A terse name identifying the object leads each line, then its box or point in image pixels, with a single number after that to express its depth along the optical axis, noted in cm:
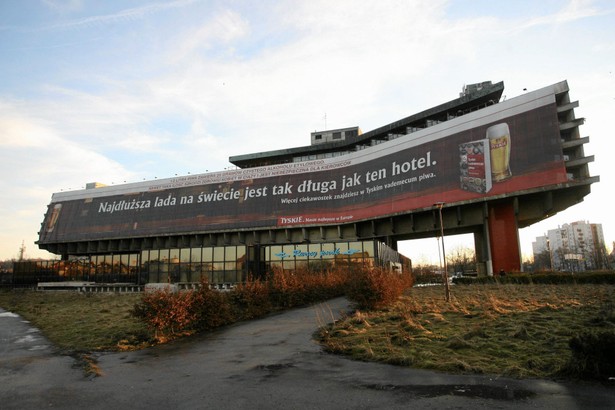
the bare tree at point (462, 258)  11754
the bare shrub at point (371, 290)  1975
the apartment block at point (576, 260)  9250
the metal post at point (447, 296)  2262
